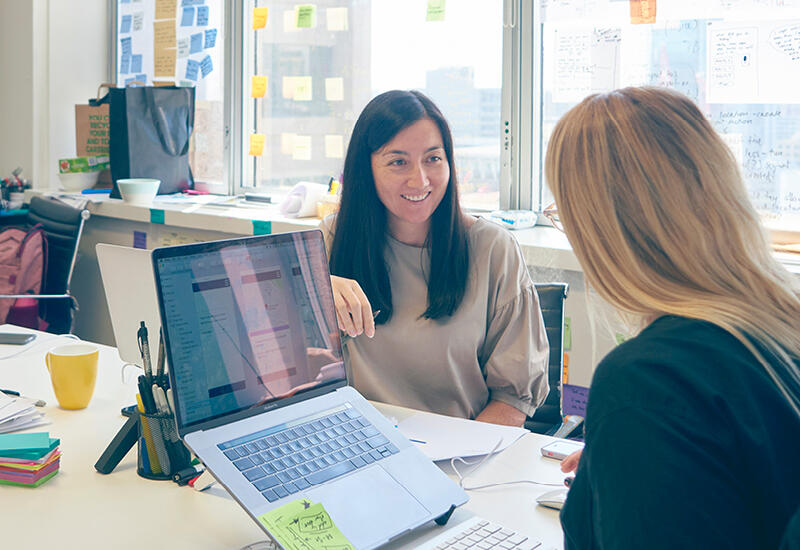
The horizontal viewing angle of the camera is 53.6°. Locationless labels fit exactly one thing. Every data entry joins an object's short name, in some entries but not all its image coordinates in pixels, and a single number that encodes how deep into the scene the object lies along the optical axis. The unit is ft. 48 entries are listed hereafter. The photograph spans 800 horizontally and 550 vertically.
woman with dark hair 5.69
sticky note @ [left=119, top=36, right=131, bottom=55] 13.17
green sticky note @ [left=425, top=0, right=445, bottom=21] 9.41
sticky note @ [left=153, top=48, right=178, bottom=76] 12.53
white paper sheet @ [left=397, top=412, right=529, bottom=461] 4.28
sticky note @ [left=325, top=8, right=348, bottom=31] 10.44
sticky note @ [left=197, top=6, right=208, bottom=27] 12.04
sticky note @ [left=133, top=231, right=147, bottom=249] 11.58
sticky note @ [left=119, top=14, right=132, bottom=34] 13.15
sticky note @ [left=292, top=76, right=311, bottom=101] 10.96
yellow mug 4.89
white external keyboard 3.24
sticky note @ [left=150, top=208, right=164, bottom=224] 10.91
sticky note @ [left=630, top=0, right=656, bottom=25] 7.89
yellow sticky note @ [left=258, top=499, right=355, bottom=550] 3.10
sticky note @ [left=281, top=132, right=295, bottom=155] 11.25
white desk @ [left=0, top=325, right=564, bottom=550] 3.38
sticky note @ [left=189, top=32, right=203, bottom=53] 12.15
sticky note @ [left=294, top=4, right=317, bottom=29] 10.74
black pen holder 4.00
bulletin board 12.08
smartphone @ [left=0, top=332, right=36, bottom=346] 6.40
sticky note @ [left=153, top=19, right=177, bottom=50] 12.51
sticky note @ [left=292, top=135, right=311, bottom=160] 11.03
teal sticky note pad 3.92
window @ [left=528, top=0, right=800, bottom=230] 7.39
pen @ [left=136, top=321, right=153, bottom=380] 4.13
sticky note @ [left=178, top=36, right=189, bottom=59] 12.34
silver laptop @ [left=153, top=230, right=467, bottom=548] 3.38
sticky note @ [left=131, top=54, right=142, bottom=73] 13.06
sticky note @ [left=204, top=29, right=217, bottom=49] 12.00
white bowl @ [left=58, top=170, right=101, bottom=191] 12.40
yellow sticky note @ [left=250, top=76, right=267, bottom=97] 11.44
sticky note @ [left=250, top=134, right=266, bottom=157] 11.44
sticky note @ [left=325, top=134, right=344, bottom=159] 10.69
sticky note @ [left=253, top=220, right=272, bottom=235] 9.69
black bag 11.39
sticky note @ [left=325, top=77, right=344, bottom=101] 10.57
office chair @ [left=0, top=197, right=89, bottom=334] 10.21
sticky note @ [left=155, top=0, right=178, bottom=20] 12.46
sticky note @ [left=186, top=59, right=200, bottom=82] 12.25
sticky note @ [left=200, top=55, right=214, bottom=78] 12.13
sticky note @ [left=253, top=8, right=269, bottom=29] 11.19
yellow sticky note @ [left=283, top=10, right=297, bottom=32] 11.01
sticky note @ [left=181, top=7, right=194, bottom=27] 12.21
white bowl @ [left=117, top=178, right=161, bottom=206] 11.19
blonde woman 2.24
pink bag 10.17
